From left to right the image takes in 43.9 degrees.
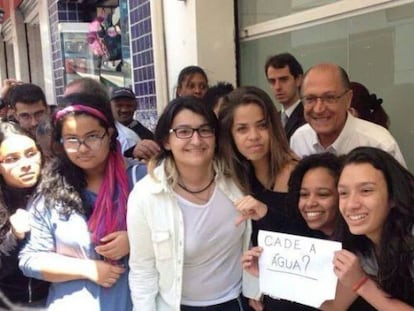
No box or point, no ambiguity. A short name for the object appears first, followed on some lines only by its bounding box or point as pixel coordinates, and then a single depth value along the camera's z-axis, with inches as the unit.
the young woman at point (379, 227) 57.7
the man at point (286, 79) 134.1
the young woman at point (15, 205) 78.0
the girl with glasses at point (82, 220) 73.2
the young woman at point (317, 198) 69.7
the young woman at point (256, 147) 77.4
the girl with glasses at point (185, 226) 72.9
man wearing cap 171.0
